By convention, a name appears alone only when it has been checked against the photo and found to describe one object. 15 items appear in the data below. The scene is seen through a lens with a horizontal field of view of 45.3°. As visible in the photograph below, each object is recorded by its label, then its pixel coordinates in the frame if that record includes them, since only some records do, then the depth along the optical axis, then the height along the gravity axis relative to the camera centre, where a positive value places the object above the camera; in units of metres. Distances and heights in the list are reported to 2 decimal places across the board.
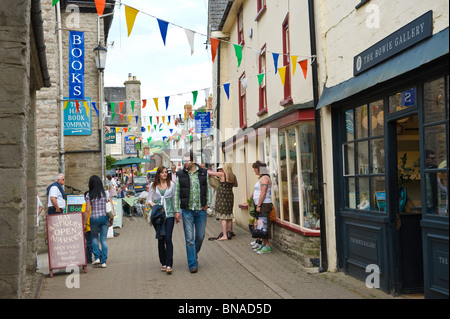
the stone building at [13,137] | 5.73 +0.47
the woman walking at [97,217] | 10.04 -0.72
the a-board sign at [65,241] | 9.24 -1.06
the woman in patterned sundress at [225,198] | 13.82 -0.59
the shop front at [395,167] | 5.70 +0.05
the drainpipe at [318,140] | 8.96 +0.55
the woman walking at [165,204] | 9.29 -0.47
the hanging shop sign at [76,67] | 17.31 +3.63
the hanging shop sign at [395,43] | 5.78 +1.54
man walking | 9.23 -0.40
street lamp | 17.52 +3.98
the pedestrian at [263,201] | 11.15 -0.56
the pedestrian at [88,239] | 10.67 -1.22
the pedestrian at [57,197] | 11.02 -0.36
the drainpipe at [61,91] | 16.37 +2.70
